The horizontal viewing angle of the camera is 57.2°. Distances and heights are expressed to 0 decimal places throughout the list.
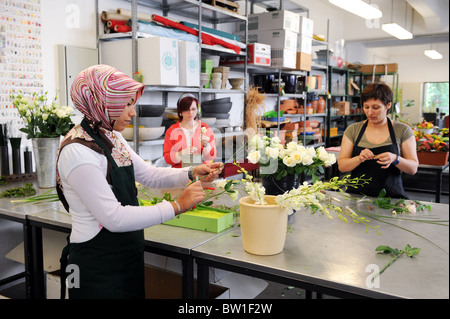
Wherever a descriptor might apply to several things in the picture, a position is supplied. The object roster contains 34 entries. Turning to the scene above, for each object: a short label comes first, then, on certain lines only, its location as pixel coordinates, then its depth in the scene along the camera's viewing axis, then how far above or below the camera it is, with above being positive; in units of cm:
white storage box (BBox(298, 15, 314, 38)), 563 +120
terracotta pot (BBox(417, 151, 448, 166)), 437 -46
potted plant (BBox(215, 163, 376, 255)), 142 -35
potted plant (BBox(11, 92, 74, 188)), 264 -13
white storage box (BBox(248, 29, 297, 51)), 521 +96
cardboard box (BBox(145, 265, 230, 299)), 197 -85
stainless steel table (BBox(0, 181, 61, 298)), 206 -63
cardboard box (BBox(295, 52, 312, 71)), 573 +73
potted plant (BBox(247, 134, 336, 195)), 163 -19
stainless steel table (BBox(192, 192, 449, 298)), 125 -51
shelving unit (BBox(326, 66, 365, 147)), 766 +34
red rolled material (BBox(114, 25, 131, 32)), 357 +72
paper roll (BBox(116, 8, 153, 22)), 359 +86
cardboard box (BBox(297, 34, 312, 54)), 569 +98
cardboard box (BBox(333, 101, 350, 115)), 797 +12
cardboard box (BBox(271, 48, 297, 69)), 524 +70
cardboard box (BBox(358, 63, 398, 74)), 879 +98
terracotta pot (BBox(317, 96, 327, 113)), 707 +13
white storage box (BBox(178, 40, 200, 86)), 369 +45
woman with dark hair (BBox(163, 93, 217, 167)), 345 -21
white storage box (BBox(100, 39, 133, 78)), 356 +50
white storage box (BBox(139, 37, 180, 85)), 341 +44
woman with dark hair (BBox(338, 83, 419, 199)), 251 -20
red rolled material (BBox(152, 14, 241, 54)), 367 +76
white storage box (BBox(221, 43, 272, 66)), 486 +67
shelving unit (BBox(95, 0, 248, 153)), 352 +90
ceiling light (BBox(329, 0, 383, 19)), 443 +118
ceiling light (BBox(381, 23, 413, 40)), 655 +138
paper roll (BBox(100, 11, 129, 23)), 360 +83
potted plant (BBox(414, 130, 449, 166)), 437 -39
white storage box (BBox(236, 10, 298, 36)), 520 +117
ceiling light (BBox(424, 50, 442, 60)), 1087 +161
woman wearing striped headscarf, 131 -28
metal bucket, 265 -31
